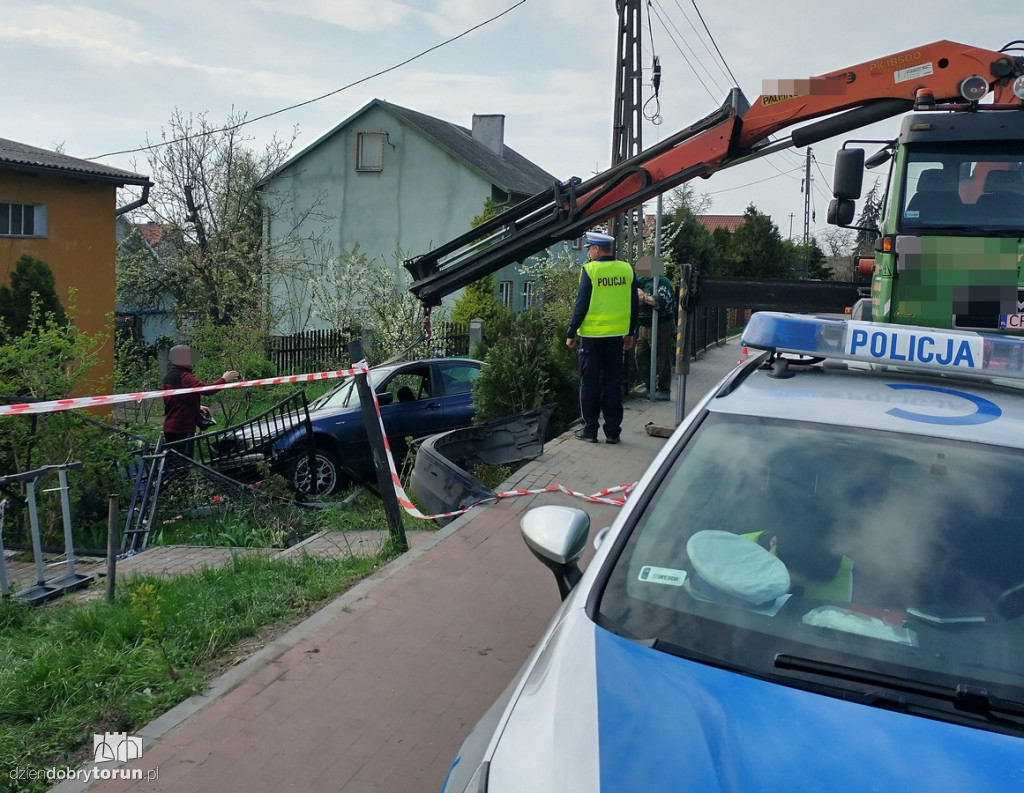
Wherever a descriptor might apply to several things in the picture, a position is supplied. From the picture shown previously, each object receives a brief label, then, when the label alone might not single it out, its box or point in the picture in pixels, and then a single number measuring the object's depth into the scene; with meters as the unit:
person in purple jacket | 10.13
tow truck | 6.87
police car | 1.95
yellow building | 19.83
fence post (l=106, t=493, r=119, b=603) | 5.21
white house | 31.20
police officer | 8.90
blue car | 10.23
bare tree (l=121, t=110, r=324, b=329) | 26.23
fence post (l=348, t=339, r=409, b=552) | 6.14
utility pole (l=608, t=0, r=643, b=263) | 14.64
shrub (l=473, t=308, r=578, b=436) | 9.95
